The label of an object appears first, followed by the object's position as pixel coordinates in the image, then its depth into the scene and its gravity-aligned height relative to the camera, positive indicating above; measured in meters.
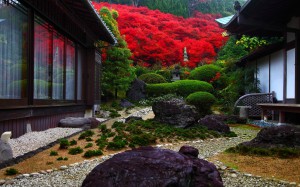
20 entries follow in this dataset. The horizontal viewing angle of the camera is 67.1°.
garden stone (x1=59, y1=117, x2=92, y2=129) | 6.42 -0.89
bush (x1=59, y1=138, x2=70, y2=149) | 4.33 -1.01
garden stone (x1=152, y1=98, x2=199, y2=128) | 6.87 -0.66
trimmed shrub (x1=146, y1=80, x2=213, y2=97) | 14.12 +0.24
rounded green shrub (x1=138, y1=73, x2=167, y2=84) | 15.33 +0.94
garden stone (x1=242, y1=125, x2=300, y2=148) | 4.36 -0.88
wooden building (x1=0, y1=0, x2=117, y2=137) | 4.48 +0.80
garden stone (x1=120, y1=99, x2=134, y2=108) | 12.81 -0.70
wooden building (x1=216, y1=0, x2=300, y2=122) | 6.30 +2.00
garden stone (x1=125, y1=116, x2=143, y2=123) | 7.82 -0.93
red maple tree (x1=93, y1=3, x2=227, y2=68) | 17.33 +4.28
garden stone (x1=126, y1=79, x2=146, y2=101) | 14.34 +0.04
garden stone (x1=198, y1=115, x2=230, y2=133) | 6.58 -0.96
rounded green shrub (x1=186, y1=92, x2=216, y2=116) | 9.67 -0.39
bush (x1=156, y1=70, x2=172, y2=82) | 16.77 +1.25
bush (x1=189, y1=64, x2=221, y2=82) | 15.40 +1.35
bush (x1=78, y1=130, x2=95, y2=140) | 5.13 -1.00
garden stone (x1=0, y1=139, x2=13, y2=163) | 3.37 -0.91
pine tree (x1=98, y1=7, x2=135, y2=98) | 12.59 +1.60
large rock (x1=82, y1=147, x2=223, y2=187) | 1.90 -0.69
